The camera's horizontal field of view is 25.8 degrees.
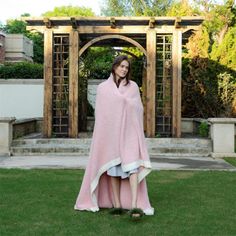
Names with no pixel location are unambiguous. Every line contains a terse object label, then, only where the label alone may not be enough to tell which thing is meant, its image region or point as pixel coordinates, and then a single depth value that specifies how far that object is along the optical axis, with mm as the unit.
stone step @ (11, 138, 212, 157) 12383
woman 5695
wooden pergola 13680
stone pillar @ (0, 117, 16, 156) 12312
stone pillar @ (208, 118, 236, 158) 12164
